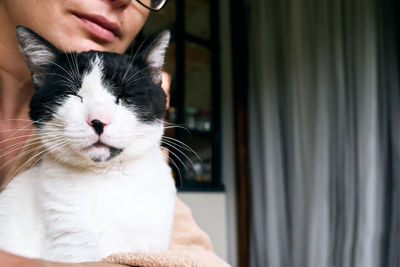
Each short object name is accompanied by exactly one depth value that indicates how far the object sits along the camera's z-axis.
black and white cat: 0.31
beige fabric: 0.34
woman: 0.31
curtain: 1.17
